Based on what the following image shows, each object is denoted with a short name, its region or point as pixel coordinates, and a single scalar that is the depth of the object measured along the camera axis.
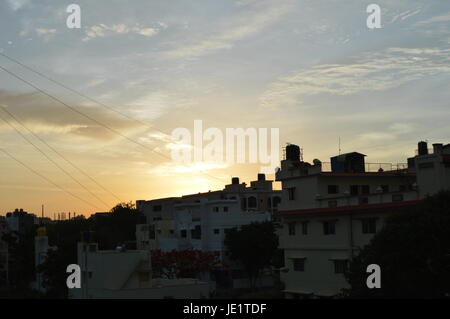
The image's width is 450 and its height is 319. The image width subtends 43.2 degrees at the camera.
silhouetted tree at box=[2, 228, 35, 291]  70.38
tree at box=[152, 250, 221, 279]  61.34
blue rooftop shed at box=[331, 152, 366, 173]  49.41
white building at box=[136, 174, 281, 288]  71.88
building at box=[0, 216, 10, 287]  76.56
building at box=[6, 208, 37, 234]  97.75
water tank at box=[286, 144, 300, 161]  51.16
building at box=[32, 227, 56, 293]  63.88
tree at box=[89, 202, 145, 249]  92.72
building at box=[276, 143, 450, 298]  38.94
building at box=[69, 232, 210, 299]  42.15
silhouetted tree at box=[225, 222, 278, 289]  68.00
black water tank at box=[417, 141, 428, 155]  49.82
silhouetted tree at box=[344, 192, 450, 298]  29.33
